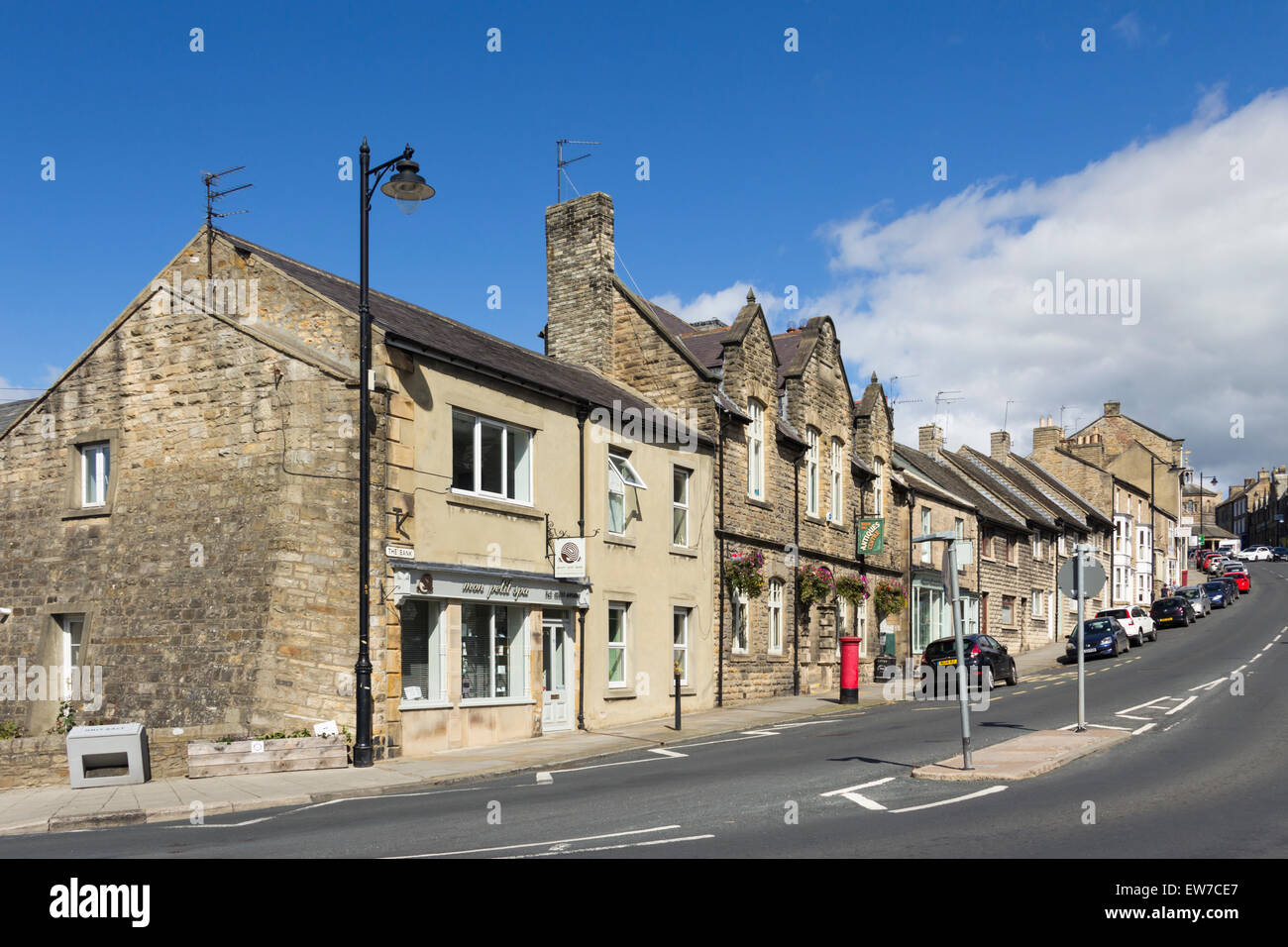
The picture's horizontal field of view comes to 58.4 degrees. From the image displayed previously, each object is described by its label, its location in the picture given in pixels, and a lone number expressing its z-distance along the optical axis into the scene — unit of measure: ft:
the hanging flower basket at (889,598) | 119.55
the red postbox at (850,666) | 91.56
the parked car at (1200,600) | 197.20
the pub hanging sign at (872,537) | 113.29
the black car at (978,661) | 100.94
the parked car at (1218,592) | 213.25
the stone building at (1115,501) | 227.61
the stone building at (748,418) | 93.45
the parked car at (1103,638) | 130.31
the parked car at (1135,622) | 147.13
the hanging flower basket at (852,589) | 110.11
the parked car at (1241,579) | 246.58
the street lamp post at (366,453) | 55.83
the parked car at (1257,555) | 373.61
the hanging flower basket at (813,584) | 102.78
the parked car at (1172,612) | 175.73
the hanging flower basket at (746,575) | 92.63
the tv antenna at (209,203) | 69.72
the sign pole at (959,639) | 43.86
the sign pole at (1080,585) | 55.77
